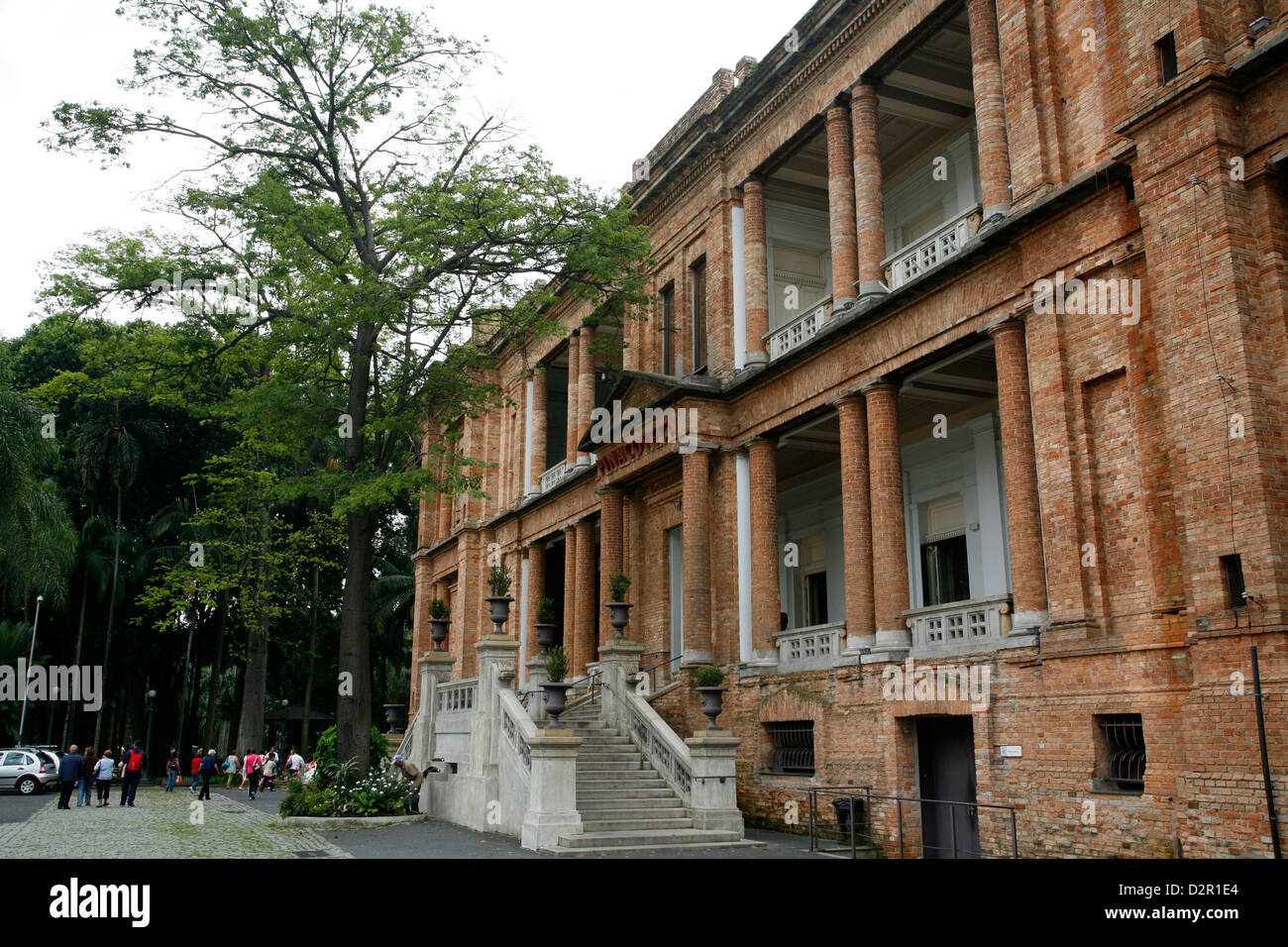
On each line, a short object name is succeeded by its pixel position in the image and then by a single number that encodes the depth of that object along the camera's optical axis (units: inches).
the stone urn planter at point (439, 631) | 850.9
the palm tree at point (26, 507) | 841.5
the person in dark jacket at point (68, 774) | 924.0
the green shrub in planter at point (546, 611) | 762.2
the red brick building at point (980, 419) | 426.9
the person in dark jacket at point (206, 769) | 1054.4
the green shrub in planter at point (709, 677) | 650.2
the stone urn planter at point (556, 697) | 593.3
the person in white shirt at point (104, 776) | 972.6
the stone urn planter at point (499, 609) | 716.7
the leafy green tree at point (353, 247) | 749.3
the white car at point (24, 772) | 1264.8
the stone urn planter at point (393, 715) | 877.8
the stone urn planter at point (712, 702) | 636.1
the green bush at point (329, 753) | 773.3
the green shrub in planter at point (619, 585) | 786.8
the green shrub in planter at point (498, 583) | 742.5
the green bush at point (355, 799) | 720.3
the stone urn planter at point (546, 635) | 716.7
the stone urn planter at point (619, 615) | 767.7
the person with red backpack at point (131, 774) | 975.0
